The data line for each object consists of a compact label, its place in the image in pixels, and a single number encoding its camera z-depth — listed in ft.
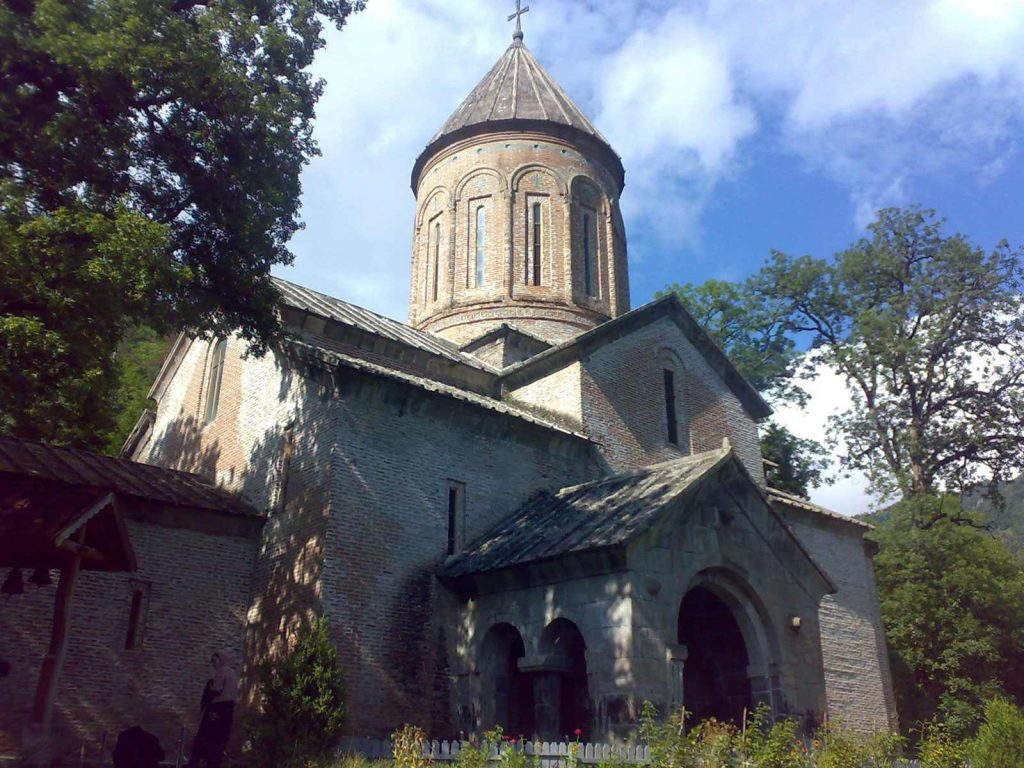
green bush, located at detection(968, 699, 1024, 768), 33.37
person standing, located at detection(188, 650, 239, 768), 29.07
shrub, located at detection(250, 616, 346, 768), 31.45
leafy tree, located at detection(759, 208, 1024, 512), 79.36
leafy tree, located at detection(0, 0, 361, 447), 30.45
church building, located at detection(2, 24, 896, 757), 36.65
